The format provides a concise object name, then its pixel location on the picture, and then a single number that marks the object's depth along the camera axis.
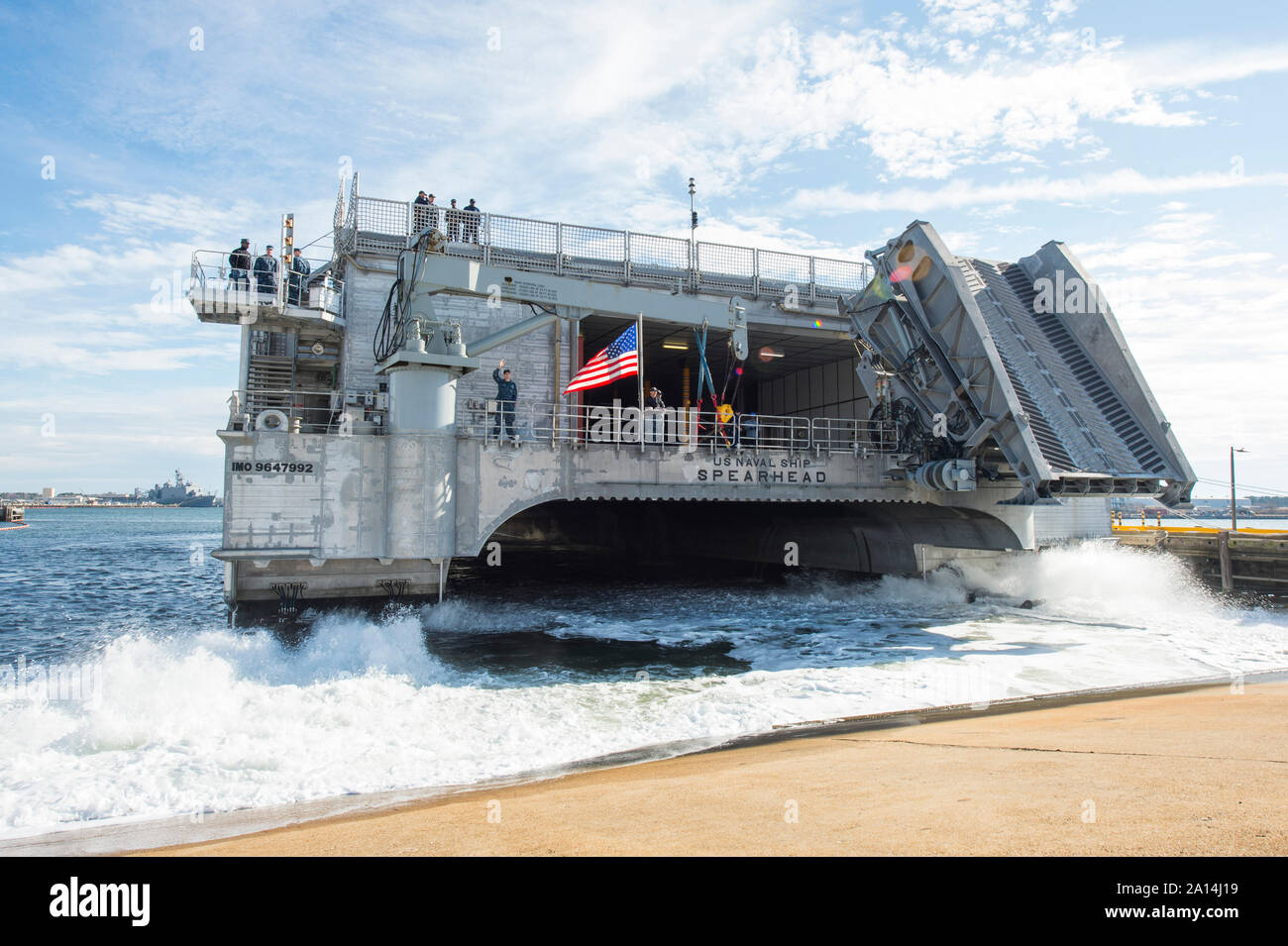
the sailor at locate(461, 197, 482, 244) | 21.75
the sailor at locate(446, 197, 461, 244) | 21.69
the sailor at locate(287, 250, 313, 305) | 18.88
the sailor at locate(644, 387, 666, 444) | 19.17
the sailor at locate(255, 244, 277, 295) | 17.97
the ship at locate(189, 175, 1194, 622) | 16.34
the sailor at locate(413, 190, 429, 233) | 20.70
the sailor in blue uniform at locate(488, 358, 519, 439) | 17.83
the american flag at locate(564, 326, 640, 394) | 17.59
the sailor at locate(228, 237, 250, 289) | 17.52
